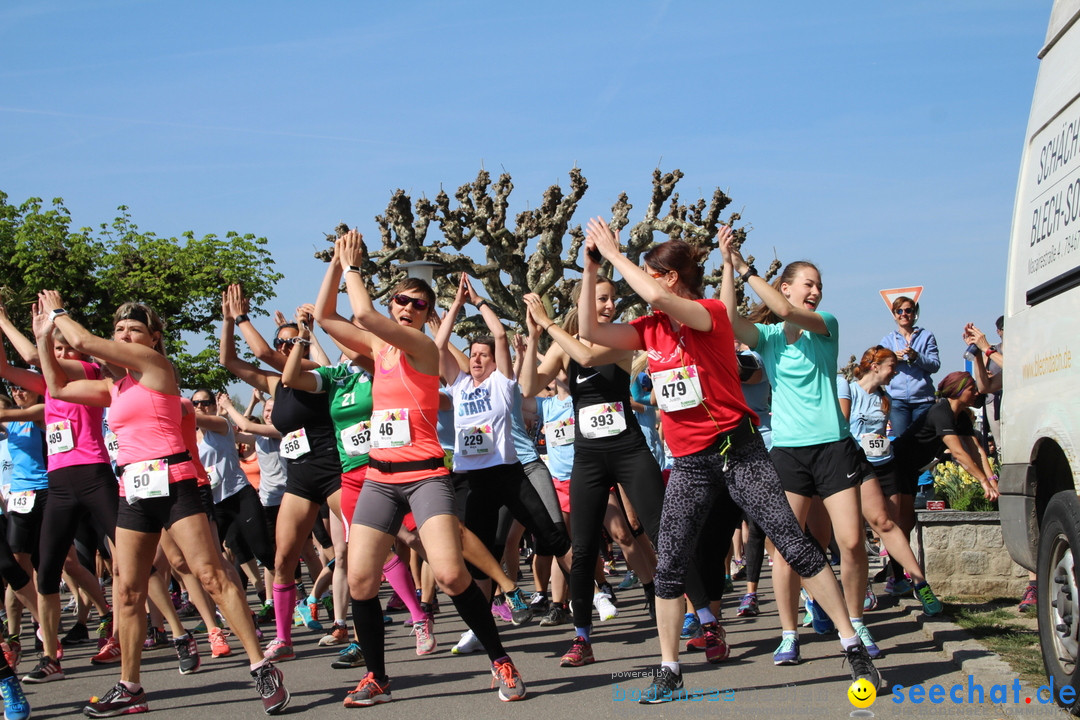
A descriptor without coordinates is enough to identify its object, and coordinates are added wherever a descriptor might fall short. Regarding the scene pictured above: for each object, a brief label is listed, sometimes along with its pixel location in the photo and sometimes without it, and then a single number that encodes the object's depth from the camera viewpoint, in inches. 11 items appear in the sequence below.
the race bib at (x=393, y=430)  222.2
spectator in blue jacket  382.3
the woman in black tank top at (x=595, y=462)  260.1
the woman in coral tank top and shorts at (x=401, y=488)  215.9
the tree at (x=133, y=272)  1643.7
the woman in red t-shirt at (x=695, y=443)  201.8
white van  170.9
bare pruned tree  1460.4
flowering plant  362.3
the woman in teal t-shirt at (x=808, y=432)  232.7
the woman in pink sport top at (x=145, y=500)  229.9
